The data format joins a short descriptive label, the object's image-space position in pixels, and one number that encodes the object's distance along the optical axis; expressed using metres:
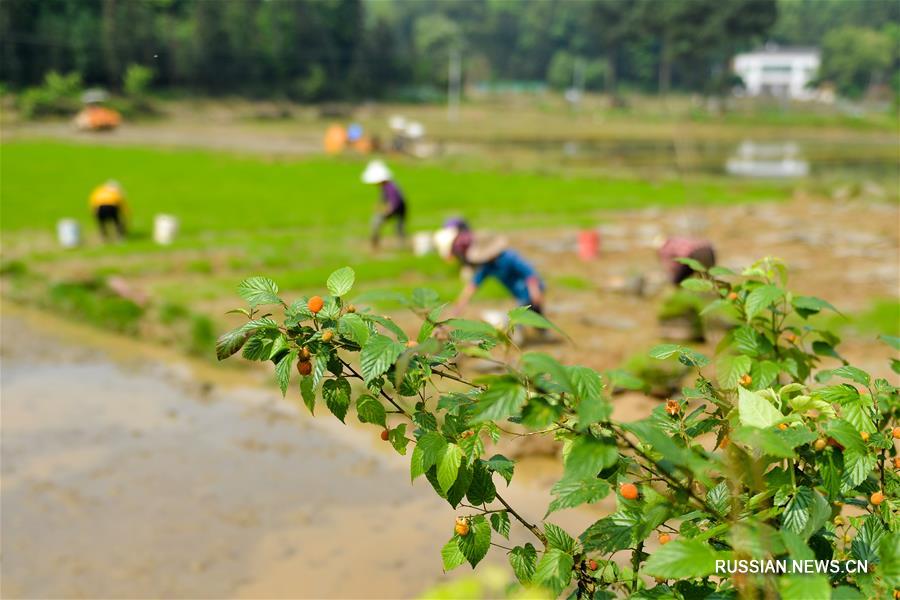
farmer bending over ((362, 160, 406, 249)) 12.19
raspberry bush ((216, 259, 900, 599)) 1.49
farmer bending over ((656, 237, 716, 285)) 7.79
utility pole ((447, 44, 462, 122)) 61.46
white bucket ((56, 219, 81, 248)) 12.88
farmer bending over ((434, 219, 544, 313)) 7.07
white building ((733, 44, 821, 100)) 48.03
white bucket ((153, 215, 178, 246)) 13.37
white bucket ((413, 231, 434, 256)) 12.71
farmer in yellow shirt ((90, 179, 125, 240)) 12.90
